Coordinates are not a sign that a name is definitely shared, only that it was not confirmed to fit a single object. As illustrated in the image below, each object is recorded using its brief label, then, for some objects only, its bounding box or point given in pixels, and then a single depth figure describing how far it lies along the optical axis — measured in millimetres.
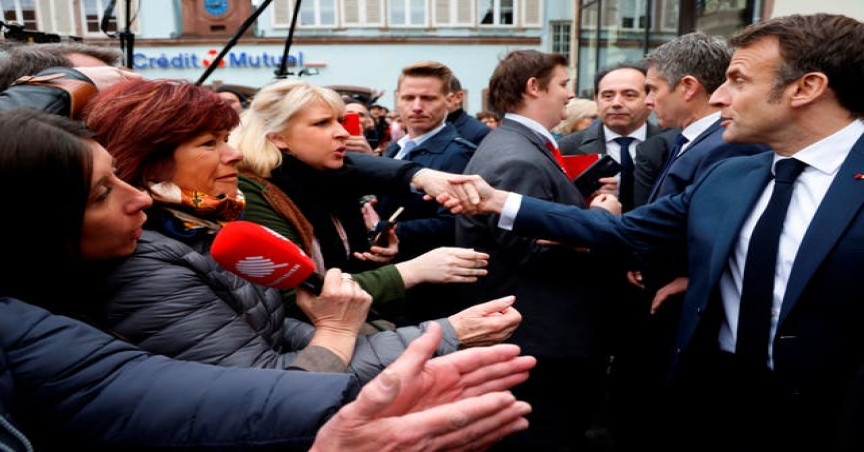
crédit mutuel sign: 20047
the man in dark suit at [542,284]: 2543
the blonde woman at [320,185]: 2051
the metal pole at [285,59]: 2685
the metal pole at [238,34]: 2671
